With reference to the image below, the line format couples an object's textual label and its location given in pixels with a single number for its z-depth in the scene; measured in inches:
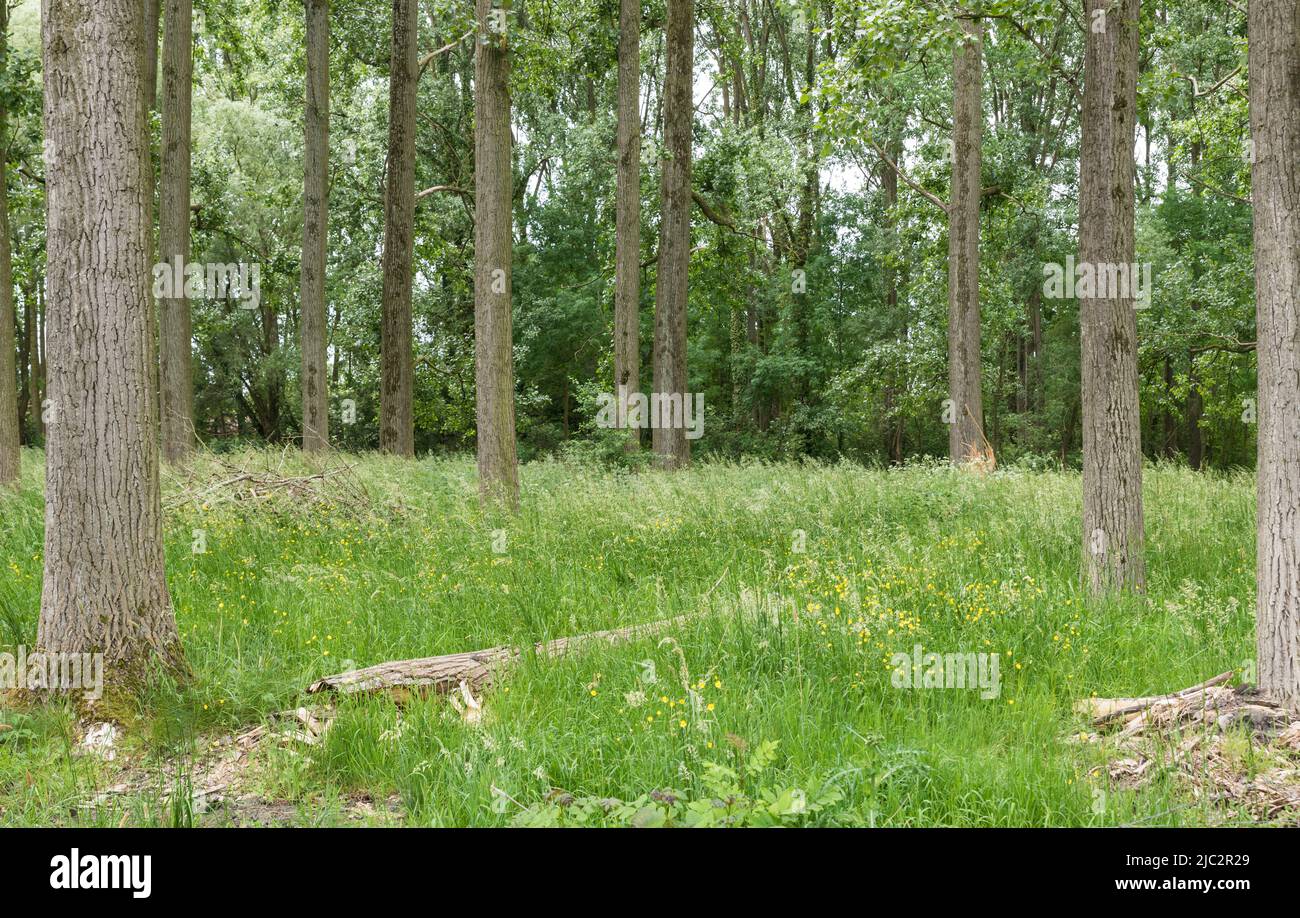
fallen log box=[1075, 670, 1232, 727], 188.1
